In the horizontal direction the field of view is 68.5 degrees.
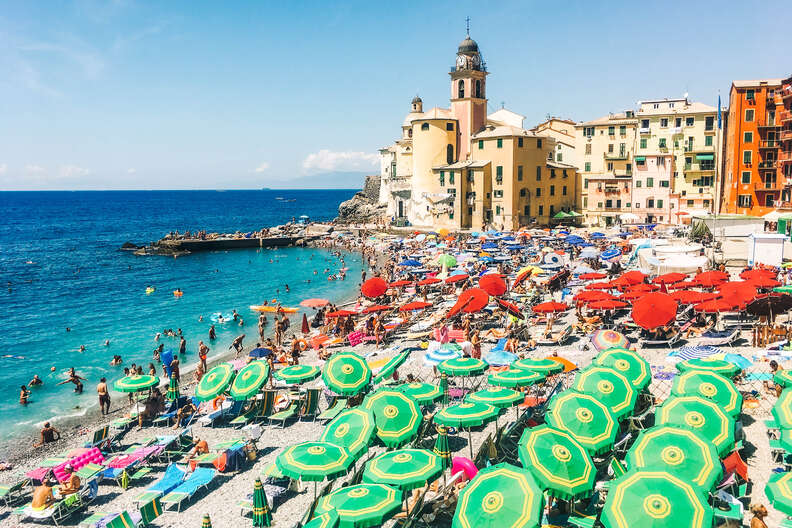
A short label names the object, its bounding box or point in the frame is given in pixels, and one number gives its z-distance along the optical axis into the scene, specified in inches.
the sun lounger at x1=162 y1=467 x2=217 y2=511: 515.0
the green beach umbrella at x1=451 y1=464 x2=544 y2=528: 335.3
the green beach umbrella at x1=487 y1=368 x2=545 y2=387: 594.9
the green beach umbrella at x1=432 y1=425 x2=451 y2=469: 535.5
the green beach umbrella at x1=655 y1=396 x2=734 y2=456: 447.8
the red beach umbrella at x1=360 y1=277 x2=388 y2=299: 1149.1
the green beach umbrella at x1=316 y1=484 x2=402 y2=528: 370.3
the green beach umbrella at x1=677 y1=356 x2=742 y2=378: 582.9
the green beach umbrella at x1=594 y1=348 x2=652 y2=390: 565.3
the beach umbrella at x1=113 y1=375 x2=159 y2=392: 735.7
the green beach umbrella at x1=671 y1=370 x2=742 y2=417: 505.0
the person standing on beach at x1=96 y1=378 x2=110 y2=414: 858.8
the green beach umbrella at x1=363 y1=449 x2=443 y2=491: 412.2
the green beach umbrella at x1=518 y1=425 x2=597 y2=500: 388.5
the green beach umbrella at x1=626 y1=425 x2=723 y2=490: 387.2
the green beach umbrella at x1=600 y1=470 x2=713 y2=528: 320.5
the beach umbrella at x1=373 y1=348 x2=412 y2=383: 674.2
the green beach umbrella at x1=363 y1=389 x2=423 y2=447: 499.5
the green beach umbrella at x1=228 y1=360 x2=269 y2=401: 656.4
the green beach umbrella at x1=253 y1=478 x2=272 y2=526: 470.6
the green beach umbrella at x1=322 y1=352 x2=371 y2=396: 632.4
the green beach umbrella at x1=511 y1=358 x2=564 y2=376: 639.8
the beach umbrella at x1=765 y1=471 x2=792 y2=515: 365.1
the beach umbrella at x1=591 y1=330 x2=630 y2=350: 766.5
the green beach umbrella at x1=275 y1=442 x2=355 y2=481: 429.4
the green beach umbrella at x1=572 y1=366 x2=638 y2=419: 513.0
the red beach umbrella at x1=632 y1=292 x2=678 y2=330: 780.6
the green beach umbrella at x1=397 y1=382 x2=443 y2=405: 583.5
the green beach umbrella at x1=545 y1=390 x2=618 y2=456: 454.3
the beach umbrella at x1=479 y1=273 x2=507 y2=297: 1007.0
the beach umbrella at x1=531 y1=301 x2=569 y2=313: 932.0
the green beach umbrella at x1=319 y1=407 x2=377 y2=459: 476.1
